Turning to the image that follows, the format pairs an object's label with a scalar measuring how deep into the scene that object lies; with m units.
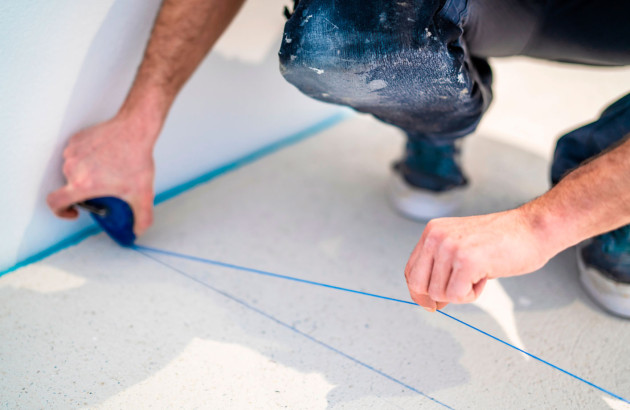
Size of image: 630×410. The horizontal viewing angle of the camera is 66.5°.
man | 0.55
